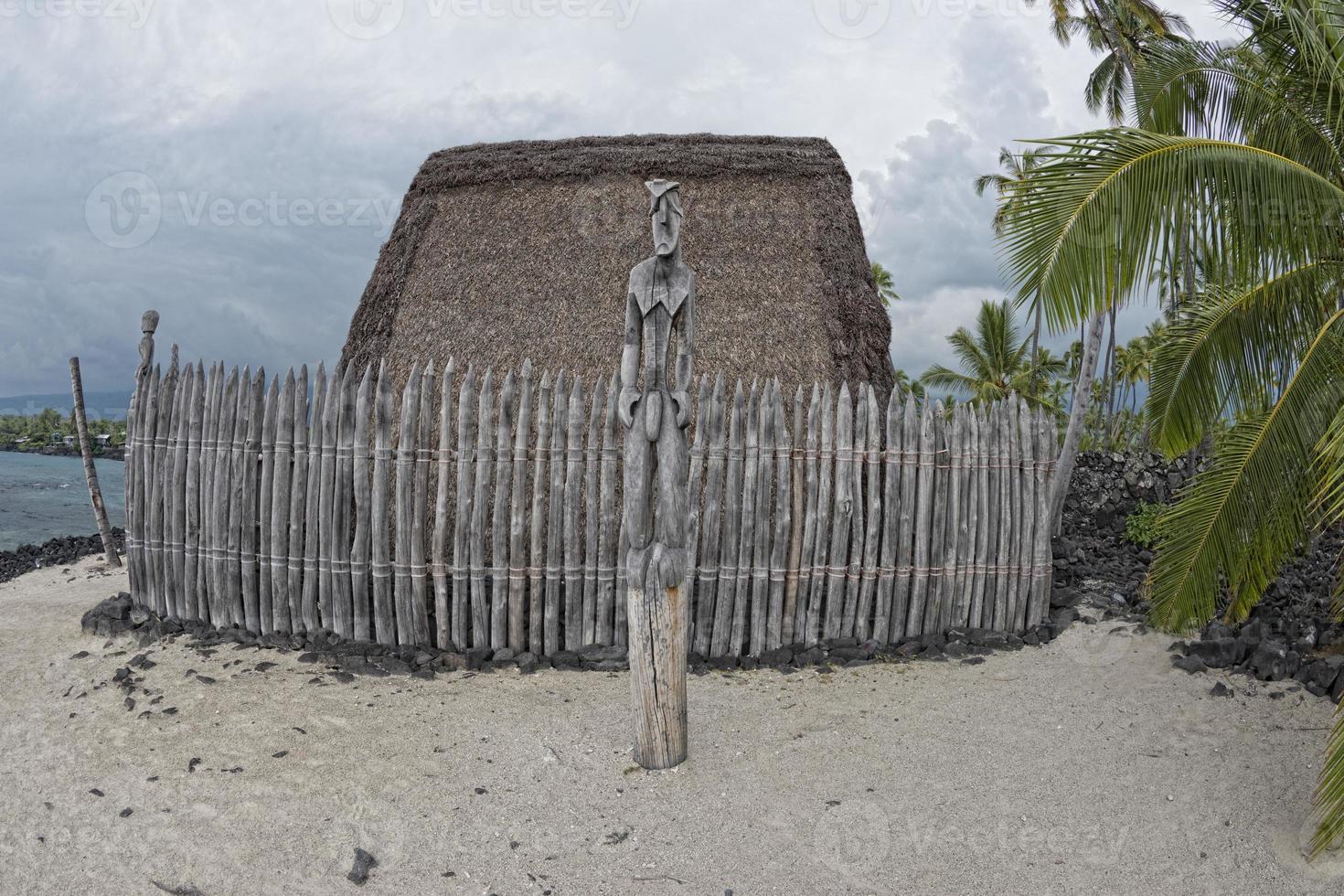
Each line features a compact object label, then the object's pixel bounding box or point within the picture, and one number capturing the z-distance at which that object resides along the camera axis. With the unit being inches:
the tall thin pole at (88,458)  359.6
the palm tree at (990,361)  959.0
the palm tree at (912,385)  1155.1
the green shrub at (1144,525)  352.2
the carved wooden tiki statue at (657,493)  175.0
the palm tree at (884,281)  1109.4
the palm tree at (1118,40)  484.4
